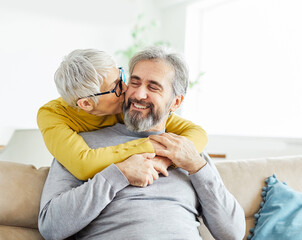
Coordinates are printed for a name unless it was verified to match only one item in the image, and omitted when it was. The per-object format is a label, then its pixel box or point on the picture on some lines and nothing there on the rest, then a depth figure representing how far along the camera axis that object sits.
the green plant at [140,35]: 4.07
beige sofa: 1.50
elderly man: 1.31
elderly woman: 1.37
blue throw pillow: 1.61
